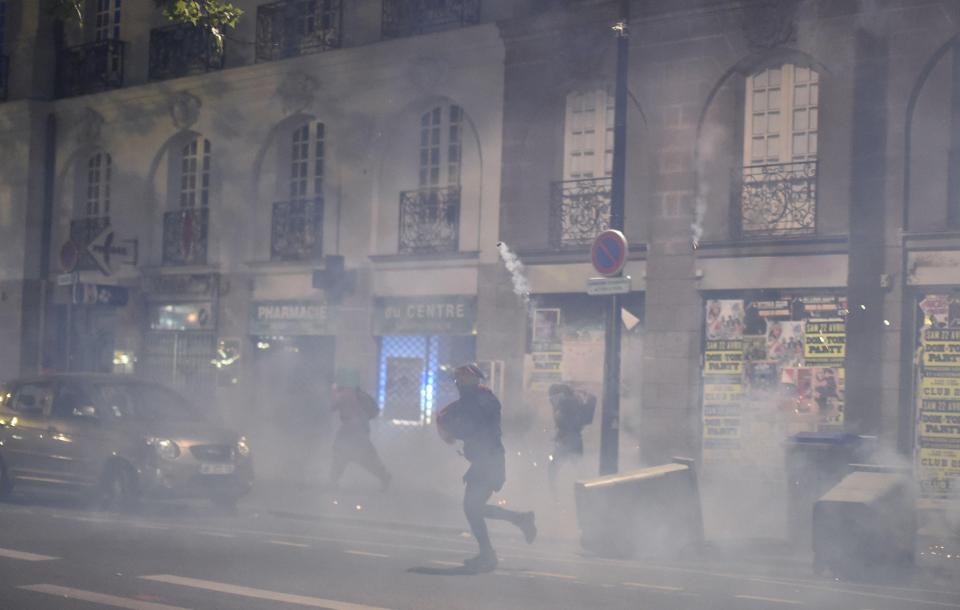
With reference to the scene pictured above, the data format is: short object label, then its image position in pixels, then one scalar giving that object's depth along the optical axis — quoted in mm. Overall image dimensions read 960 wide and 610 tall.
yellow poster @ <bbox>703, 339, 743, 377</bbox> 17375
